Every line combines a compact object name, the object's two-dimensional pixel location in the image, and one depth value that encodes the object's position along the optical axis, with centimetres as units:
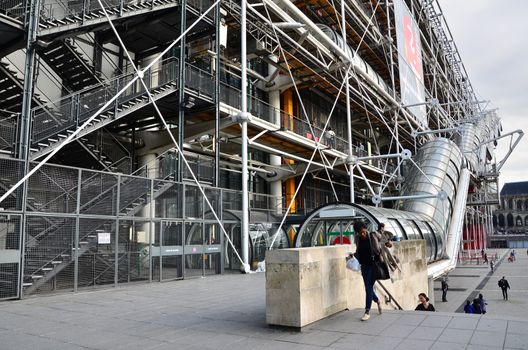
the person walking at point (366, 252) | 612
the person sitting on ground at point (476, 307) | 1266
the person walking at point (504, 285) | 1845
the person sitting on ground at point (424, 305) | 913
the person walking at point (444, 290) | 1778
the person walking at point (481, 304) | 1310
